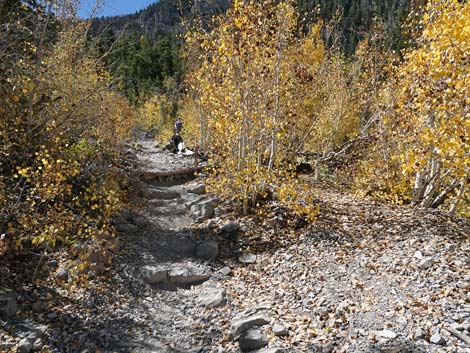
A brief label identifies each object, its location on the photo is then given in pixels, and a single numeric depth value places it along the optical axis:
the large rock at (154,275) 6.40
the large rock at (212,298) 5.74
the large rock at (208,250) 7.21
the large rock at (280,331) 4.58
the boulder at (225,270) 6.67
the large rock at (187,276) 6.52
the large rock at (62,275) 5.74
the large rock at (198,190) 10.80
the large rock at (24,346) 4.26
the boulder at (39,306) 5.05
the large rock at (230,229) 7.73
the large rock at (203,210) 8.70
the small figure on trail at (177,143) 17.97
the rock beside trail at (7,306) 4.68
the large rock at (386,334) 3.93
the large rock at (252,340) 4.48
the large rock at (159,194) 10.37
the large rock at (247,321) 4.83
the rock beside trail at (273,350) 4.19
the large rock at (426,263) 5.07
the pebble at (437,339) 3.67
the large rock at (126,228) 7.78
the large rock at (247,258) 6.96
